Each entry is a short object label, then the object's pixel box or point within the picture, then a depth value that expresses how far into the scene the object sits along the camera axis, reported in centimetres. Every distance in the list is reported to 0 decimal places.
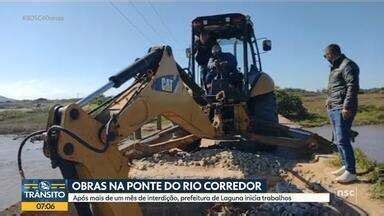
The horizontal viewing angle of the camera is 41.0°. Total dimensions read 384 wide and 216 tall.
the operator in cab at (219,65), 882
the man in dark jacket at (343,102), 625
